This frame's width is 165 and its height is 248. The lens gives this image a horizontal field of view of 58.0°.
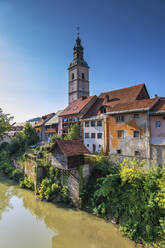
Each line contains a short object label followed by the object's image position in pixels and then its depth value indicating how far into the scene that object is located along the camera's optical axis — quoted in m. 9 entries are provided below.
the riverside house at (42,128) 39.47
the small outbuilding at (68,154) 15.36
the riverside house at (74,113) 26.93
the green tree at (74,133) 25.75
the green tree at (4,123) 36.29
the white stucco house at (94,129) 22.49
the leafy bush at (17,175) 24.55
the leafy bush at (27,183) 20.92
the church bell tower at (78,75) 43.72
